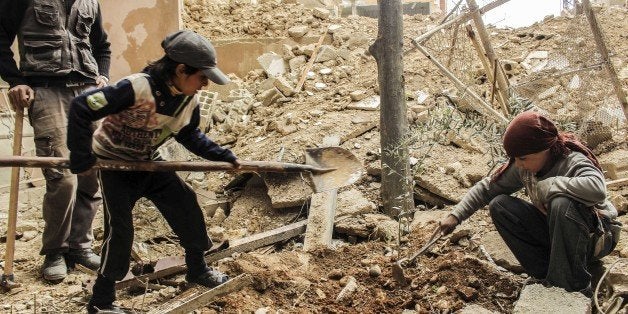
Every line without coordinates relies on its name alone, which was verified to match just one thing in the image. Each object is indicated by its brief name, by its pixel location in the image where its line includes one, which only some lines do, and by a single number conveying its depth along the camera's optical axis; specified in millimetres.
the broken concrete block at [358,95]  6730
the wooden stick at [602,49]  4449
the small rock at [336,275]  3650
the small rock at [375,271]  3598
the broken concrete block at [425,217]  4309
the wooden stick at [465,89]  4883
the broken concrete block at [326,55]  8570
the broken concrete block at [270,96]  7664
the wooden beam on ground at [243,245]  3559
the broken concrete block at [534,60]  7739
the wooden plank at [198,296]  3035
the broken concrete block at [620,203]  4207
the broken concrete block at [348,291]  3322
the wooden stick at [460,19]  5118
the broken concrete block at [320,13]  10047
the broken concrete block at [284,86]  7695
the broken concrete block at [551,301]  2883
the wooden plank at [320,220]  4309
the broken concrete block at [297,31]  9500
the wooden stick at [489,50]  5277
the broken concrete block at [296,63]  8563
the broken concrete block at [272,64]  8742
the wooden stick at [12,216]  3562
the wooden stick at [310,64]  7813
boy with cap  2689
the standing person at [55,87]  3660
